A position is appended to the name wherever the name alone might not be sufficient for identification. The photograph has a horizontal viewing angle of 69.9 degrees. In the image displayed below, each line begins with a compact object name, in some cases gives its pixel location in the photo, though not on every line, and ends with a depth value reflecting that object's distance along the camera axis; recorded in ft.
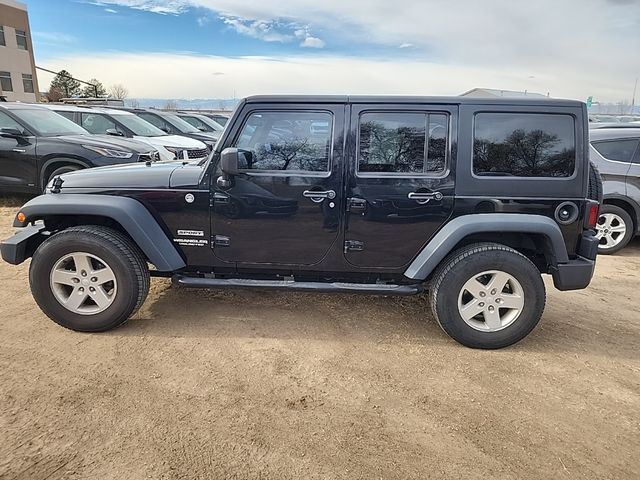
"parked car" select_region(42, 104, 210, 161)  31.01
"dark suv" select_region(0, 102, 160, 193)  24.13
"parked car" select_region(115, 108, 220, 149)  41.32
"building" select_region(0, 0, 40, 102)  118.32
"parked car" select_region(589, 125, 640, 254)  20.72
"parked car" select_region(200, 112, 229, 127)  64.95
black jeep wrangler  10.93
